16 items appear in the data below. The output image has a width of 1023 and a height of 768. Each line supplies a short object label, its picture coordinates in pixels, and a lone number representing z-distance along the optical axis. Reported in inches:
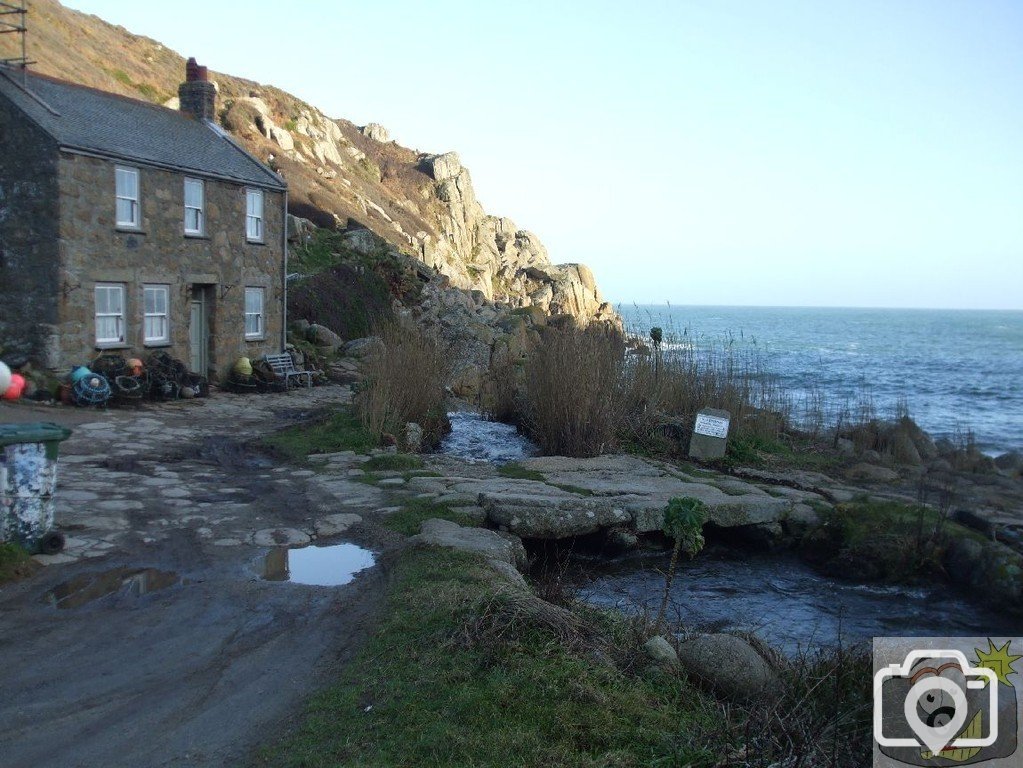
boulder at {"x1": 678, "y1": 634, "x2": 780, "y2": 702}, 175.8
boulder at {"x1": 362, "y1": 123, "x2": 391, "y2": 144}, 2262.6
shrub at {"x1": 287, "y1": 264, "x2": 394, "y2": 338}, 924.0
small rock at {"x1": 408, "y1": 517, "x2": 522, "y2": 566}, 273.1
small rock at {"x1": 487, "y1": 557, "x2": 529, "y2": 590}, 240.2
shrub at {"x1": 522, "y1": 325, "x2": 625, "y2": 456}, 486.6
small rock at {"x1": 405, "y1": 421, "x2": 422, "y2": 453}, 496.7
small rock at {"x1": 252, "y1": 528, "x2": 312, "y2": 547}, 289.7
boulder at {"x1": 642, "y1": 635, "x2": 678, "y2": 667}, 182.2
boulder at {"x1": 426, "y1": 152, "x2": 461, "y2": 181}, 2106.3
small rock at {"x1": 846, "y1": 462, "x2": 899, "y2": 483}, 502.3
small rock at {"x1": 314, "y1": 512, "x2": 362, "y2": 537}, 306.5
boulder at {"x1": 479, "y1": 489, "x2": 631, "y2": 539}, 320.8
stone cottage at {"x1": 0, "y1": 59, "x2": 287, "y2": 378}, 590.9
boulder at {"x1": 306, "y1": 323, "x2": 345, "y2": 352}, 882.8
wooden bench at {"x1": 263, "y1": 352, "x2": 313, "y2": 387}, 754.8
